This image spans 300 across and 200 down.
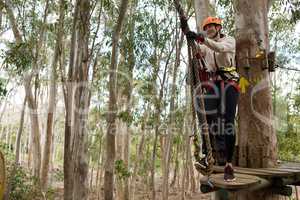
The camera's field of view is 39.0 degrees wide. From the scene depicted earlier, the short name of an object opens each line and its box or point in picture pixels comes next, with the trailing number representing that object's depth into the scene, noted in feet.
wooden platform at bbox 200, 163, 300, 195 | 9.14
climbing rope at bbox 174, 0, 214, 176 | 9.43
